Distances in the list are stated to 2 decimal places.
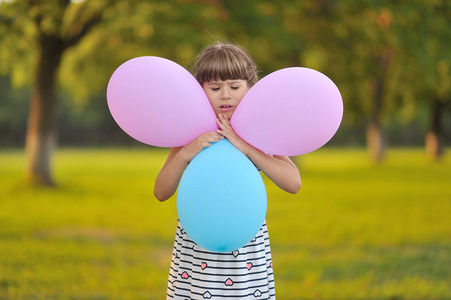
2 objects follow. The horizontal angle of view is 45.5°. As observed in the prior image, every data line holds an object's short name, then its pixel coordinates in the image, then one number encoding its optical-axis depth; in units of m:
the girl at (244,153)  2.22
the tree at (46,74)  12.93
